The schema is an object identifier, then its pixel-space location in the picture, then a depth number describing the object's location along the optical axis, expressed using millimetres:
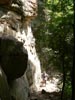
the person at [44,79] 11797
